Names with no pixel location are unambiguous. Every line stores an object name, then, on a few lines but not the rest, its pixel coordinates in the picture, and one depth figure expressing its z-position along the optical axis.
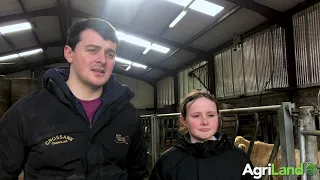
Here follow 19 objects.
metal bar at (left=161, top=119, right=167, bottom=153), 4.26
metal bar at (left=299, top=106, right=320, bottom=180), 1.59
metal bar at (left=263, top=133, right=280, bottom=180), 1.83
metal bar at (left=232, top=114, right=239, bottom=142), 2.39
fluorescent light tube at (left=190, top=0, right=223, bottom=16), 6.96
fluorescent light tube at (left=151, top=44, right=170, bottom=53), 11.22
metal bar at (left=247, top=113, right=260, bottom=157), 2.12
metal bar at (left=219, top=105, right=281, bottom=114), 1.82
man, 1.36
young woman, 1.53
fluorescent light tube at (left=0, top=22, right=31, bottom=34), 9.00
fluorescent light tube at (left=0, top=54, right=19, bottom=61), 12.29
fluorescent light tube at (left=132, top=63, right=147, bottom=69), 14.93
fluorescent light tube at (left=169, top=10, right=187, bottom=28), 7.29
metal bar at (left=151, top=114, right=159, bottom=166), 4.37
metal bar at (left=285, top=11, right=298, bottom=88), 6.47
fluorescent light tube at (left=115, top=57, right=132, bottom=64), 14.42
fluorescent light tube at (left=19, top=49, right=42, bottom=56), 12.79
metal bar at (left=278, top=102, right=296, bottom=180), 1.69
